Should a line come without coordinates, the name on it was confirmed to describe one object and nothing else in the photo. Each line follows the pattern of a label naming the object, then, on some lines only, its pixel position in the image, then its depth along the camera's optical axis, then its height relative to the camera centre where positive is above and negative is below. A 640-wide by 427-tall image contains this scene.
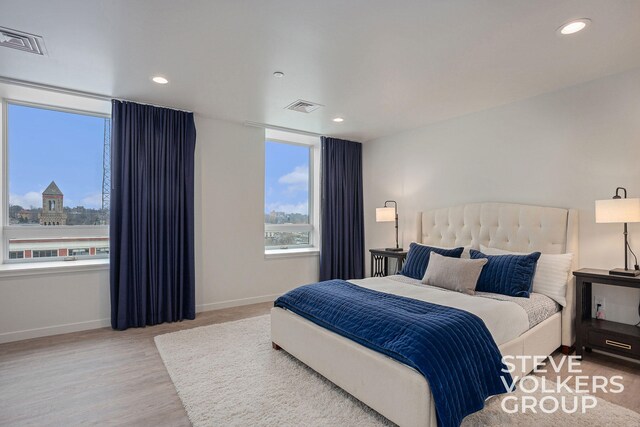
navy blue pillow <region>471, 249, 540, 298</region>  2.97 -0.53
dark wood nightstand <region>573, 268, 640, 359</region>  2.62 -0.92
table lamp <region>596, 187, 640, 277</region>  2.62 +0.03
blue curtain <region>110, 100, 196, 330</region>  3.64 +0.03
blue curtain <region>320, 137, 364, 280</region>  5.33 +0.10
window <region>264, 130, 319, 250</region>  5.31 +0.44
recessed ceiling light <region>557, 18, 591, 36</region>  2.17 +1.27
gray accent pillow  3.08 -0.54
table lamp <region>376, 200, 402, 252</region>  4.83 +0.03
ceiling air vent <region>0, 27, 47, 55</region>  2.35 +1.29
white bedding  2.34 -0.67
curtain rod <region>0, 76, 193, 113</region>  3.11 +1.27
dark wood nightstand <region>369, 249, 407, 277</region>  4.75 -0.69
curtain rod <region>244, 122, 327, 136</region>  4.58 +1.28
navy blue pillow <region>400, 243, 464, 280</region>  3.60 -0.46
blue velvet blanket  1.78 -0.75
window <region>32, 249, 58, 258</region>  3.73 -0.40
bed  1.87 -0.87
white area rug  2.02 -1.22
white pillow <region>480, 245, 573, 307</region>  3.02 -0.55
